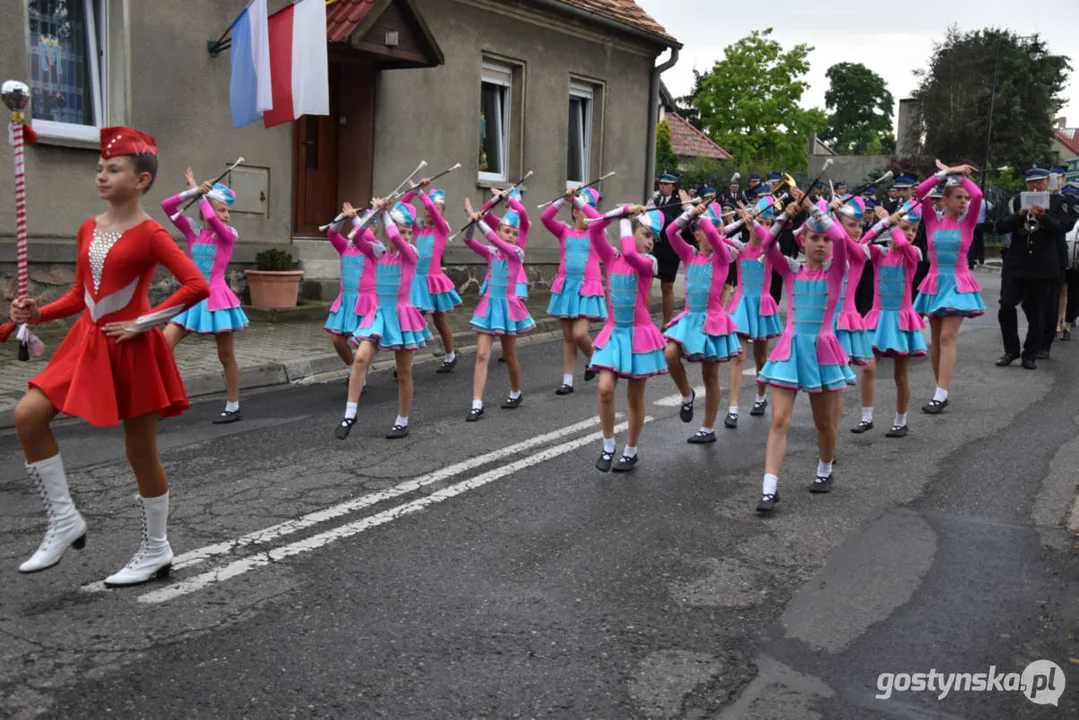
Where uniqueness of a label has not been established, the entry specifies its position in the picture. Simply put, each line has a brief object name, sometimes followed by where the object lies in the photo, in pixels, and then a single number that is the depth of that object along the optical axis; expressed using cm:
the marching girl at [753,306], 884
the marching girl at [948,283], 925
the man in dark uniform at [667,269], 1445
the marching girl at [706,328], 796
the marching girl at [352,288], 854
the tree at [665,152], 4081
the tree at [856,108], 10094
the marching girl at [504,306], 930
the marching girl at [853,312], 701
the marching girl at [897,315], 843
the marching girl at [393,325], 815
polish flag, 1256
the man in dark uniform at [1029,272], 1152
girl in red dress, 451
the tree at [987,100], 6016
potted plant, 1365
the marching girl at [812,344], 634
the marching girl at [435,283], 1107
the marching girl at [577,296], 1000
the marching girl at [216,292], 848
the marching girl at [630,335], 713
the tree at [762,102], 5419
